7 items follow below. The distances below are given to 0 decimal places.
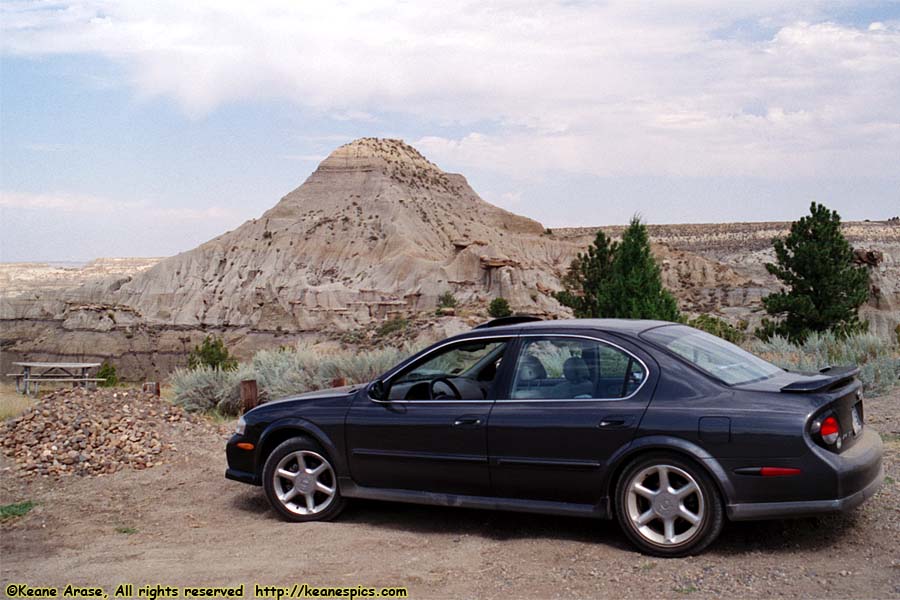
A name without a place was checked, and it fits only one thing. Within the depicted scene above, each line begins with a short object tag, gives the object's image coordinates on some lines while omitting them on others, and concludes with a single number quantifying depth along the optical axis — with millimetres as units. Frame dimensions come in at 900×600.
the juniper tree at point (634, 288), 16328
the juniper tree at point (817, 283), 19375
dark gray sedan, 5109
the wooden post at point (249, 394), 10766
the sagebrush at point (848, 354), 11578
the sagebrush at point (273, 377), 12719
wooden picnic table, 24525
